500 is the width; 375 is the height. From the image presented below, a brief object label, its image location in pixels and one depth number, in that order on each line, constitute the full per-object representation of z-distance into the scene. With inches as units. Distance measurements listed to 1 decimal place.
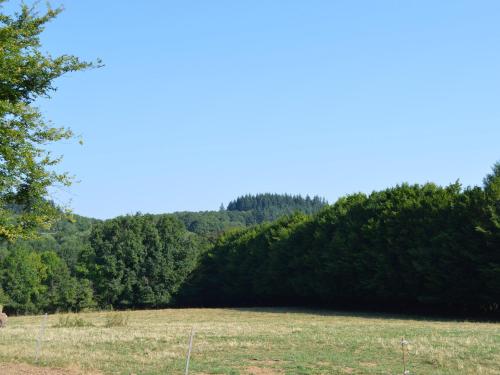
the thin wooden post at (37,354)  739.9
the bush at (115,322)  1419.7
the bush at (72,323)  1425.2
